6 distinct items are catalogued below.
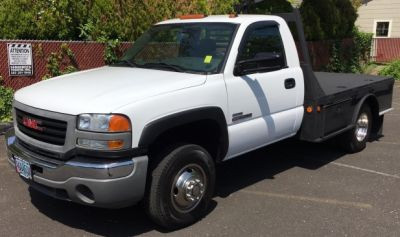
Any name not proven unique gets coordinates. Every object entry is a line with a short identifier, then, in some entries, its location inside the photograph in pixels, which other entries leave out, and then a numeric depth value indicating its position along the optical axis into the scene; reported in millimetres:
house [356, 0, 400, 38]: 23438
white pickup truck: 3842
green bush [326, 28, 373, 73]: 15945
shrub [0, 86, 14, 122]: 8461
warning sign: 8602
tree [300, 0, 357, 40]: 15250
